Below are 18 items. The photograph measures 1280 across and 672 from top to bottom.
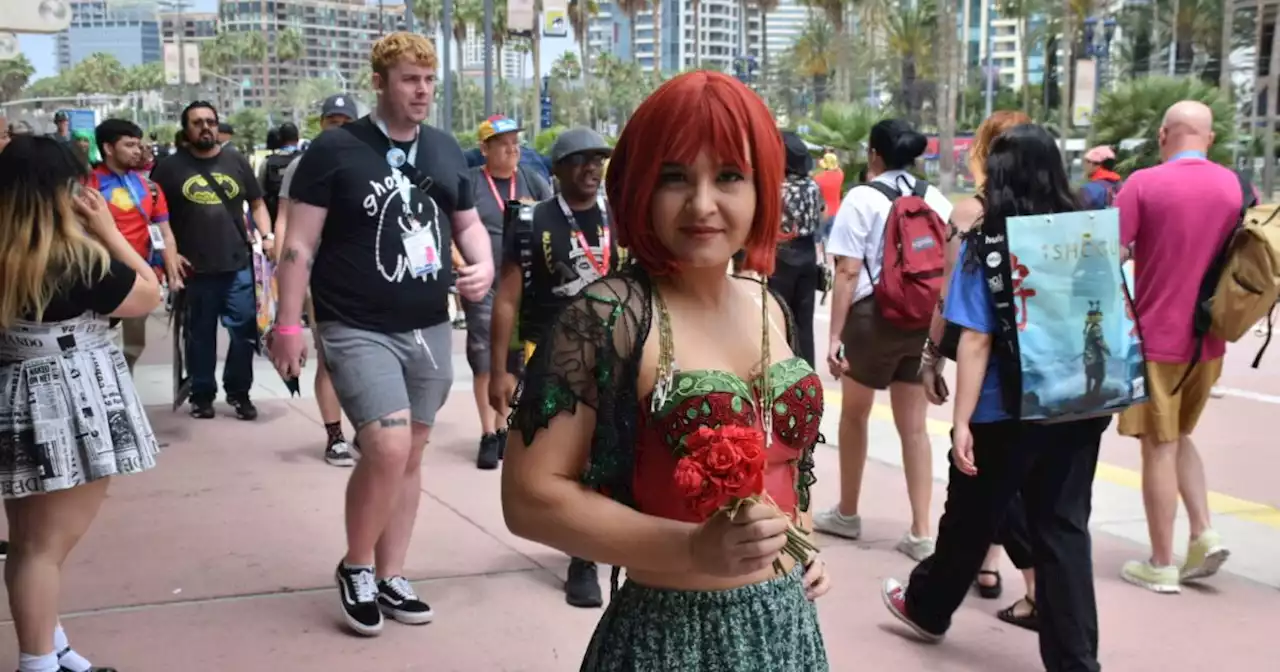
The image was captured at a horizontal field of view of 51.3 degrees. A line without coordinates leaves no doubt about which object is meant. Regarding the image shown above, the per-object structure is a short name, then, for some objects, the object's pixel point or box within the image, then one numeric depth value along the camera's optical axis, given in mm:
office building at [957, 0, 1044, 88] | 116250
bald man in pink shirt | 5344
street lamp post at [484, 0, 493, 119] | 23461
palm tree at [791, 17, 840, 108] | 80312
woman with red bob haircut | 2053
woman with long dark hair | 4324
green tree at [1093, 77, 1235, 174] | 28375
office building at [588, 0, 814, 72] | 88750
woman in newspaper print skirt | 3979
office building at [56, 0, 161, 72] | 156000
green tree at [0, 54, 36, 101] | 117750
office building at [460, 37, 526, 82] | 106562
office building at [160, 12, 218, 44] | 153950
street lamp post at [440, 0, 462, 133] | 24097
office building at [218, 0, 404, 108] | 131750
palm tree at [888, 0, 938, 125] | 74312
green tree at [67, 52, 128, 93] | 152500
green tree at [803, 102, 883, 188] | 34938
